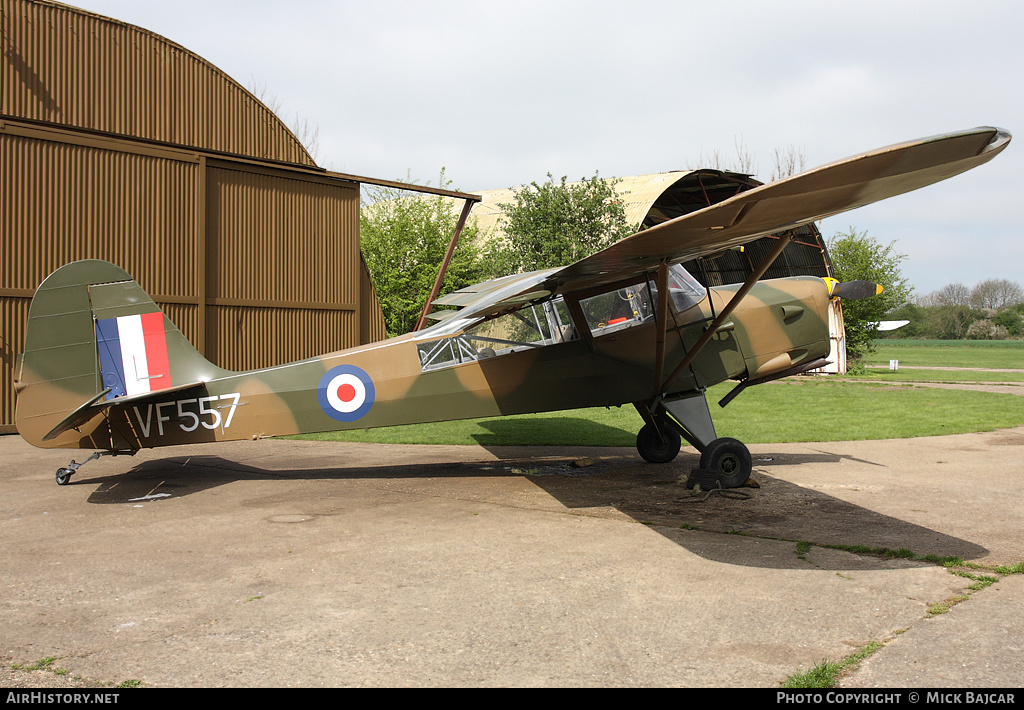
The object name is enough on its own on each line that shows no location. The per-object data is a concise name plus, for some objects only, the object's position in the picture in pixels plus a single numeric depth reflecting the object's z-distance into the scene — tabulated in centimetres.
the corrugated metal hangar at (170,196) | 1223
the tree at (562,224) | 2056
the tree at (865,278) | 3130
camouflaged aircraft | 742
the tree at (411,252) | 2673
